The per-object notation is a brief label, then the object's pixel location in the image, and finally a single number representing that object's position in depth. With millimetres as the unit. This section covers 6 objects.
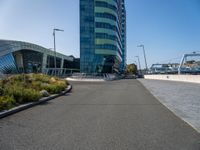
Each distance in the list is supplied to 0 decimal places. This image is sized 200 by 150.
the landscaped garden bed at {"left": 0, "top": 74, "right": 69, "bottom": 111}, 6329
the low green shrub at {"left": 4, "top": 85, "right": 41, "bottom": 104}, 7051
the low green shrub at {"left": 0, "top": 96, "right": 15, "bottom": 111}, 5802
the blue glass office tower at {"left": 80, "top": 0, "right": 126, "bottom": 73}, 46654
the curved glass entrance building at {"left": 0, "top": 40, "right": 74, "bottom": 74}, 37945
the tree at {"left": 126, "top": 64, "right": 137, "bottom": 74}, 83528
